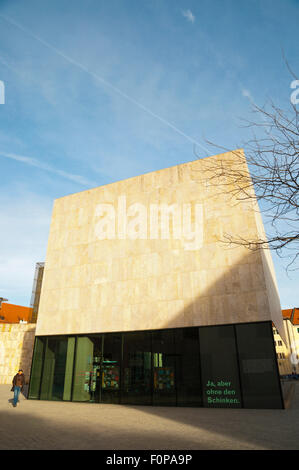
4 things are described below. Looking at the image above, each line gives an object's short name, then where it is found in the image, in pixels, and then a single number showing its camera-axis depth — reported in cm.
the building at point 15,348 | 3284
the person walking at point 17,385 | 1502
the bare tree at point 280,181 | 569
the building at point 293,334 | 6632
